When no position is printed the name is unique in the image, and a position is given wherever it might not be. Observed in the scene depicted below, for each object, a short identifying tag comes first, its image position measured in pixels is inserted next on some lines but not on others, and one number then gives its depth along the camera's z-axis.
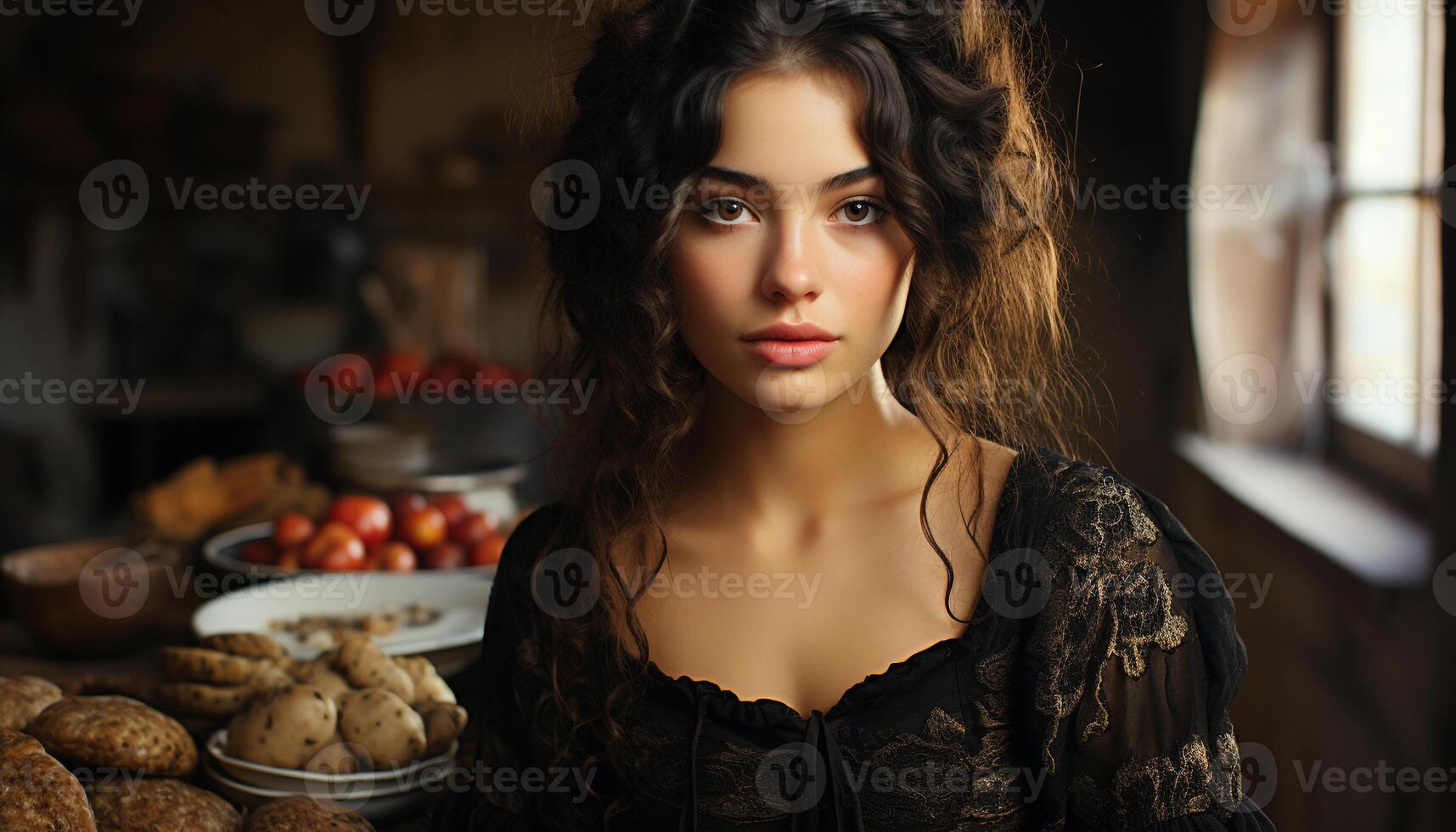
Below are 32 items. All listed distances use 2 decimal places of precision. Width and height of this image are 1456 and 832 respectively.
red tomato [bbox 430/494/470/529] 2.02
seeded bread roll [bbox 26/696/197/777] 1.11
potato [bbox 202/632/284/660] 1.38
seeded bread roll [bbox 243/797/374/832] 1.04
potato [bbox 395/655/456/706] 1.35
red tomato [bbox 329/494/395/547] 1.92
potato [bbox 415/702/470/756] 1.27
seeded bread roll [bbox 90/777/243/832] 1.06
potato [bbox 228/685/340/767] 1.20
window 2.30
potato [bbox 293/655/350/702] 1.27
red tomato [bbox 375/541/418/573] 1.87
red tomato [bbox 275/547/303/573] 1.82
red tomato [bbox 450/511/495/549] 1.96
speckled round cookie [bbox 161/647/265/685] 1.32
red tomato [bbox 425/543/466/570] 1.91
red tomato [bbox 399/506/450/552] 1.97
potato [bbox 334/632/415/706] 1.29
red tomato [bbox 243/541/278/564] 1.85
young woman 1.03
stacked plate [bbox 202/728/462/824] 1.19
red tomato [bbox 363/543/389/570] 1.87
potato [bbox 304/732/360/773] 1.20
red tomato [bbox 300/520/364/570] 1.80
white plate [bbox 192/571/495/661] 1.56
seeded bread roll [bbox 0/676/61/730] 1.20
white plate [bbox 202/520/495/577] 1.73
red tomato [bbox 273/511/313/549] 1.86
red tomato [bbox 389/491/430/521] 2.00
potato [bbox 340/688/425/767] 1.22
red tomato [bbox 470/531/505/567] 1.91
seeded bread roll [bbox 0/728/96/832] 0.96
